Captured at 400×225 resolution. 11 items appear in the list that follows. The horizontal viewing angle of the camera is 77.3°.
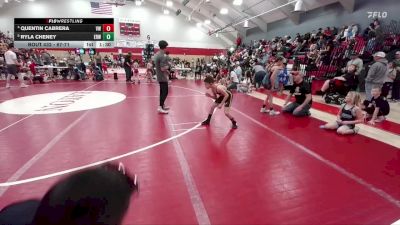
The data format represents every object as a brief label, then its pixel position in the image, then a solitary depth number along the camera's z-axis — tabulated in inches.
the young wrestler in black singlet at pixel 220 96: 202.0
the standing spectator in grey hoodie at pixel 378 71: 257.0
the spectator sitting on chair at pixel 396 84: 339.0
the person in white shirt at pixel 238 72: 458.3
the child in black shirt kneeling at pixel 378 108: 225.3
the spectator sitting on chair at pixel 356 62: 320.2
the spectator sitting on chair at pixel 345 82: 313.4
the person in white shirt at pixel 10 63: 413.0
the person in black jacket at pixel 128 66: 514.2
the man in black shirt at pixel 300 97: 249.9
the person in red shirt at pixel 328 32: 561.3
